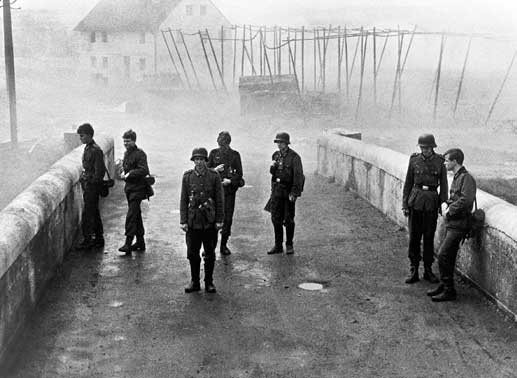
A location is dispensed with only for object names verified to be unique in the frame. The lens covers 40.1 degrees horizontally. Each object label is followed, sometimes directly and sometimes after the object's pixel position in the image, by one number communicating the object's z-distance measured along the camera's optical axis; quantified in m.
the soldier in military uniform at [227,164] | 9.69
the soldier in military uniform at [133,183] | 9.68
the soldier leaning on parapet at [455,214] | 7.59
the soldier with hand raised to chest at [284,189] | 9.78
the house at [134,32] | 57.16
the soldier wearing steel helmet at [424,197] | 8.36
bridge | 6.25
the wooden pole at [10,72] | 21.73
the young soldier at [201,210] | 7.98
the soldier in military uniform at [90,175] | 9.79
